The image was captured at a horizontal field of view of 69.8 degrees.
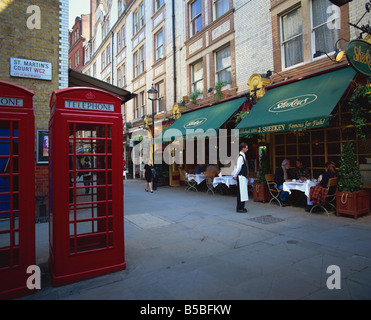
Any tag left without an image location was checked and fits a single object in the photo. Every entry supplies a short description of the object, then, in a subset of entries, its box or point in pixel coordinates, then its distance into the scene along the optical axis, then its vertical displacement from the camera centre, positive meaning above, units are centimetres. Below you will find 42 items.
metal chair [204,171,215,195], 1238 -62
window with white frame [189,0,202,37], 1445 +819
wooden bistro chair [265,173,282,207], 893 -85
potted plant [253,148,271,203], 952 -71
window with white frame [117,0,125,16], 2459 +1517
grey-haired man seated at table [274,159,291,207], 873 -45
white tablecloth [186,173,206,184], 1286 -57
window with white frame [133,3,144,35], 2083 +1197
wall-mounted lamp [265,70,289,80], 1013 +347
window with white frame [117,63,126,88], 2454 +856
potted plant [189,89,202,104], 1412 +375
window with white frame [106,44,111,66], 2756 +1193
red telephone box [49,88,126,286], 352 -22
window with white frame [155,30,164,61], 1800 +847
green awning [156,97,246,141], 1095 +207
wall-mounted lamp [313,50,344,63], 717 +297
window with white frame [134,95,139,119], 2208 +497
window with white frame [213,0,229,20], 1272 +771
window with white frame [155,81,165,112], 1790 +480
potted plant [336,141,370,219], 689 -73
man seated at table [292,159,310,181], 895 -29
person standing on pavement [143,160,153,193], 1355 -39
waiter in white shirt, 777 -34
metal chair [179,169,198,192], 1360 -74
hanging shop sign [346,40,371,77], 597 +248
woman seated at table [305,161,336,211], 728 -72
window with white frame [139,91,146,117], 2081 +491
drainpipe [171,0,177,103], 1619 +878
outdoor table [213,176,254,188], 1101 -65
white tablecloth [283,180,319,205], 775 -68
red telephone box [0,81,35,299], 330 -21
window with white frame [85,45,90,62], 3551 +1570
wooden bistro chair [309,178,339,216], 728 -80
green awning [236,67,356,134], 714 +181
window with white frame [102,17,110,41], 2848 +1518
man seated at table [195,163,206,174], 1348 -14
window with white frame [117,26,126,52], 2416 +1192
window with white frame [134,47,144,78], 2098 +848
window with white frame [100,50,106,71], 2922 +1217
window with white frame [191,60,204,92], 1445 +494
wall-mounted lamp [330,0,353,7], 571 +348
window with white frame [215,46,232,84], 1261 +487
